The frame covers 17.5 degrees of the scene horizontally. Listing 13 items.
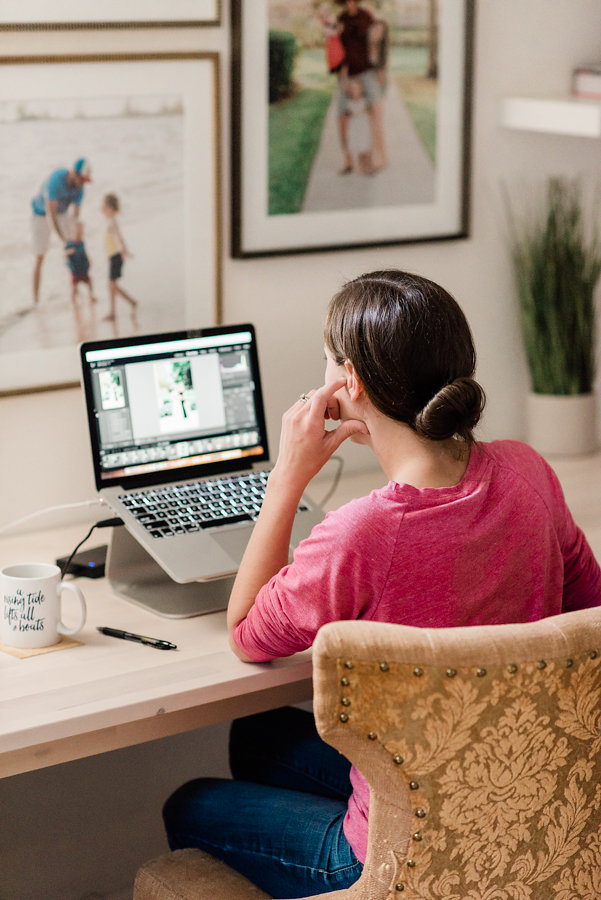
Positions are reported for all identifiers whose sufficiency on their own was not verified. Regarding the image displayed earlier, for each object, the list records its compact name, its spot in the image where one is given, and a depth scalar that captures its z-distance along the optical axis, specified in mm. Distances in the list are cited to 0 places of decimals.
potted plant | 3567
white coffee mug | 2701
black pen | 2719
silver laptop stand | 2849
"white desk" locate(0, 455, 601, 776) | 2515
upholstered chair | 2310
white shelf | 3324
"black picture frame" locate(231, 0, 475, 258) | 3236
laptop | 2910
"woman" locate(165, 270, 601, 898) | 2497
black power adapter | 2988
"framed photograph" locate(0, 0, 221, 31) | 2988
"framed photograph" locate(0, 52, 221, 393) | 3049
